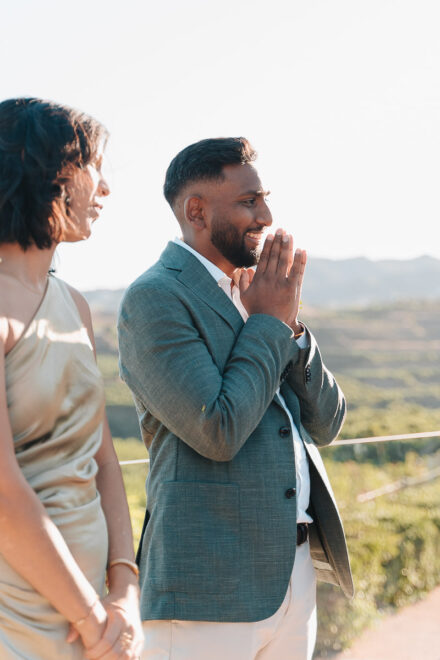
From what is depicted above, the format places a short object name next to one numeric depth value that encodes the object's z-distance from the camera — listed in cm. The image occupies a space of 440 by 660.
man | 181
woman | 118
